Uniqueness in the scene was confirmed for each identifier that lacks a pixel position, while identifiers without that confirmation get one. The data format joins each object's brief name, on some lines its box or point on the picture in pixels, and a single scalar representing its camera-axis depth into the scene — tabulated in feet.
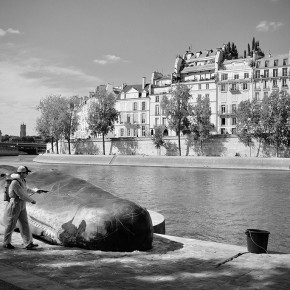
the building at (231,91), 283.18
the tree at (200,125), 247.50
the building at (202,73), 294.87
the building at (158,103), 310.24
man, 31.65
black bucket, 31.76
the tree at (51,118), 289.74
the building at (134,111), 321.11
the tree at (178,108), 252.21
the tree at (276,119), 227.20
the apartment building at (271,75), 273.54
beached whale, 30.99
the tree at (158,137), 260.62
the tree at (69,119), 292.92
